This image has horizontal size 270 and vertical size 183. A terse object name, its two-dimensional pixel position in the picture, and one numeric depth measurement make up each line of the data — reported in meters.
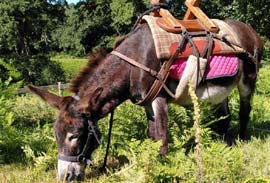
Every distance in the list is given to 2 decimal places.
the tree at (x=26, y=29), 25.30
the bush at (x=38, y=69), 26.48
